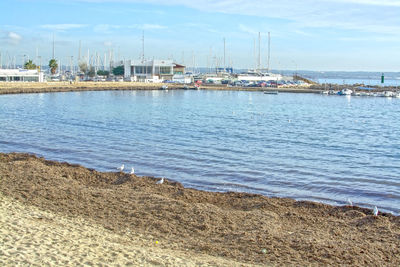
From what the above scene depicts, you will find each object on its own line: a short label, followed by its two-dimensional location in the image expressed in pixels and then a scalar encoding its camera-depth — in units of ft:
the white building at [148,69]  435.12
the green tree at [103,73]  497.46
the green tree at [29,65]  385.91
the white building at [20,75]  320.29
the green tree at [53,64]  431.02
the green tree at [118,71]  460.96
